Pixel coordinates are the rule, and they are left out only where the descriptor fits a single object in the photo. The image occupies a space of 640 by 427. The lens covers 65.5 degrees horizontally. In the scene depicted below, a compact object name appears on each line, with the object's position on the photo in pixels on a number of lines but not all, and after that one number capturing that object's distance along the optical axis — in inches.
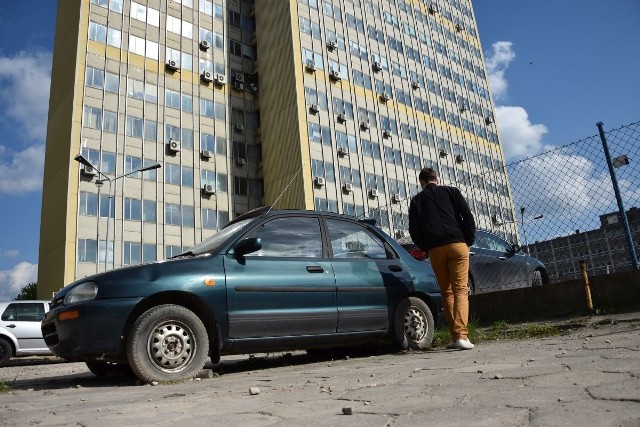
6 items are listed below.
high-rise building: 1280.8
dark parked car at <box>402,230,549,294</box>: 358.0
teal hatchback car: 163.6
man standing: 207.0
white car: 435.2
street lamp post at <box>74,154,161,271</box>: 753.6
